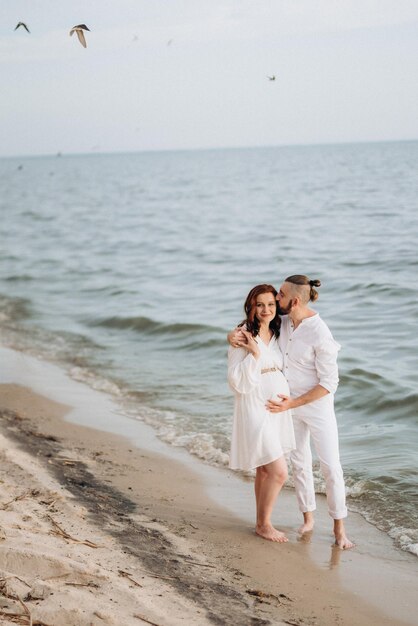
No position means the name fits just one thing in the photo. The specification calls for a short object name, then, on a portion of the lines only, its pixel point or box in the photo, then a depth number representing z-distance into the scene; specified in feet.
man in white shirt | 17.35
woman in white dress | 17.19
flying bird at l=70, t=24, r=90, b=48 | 18.54
